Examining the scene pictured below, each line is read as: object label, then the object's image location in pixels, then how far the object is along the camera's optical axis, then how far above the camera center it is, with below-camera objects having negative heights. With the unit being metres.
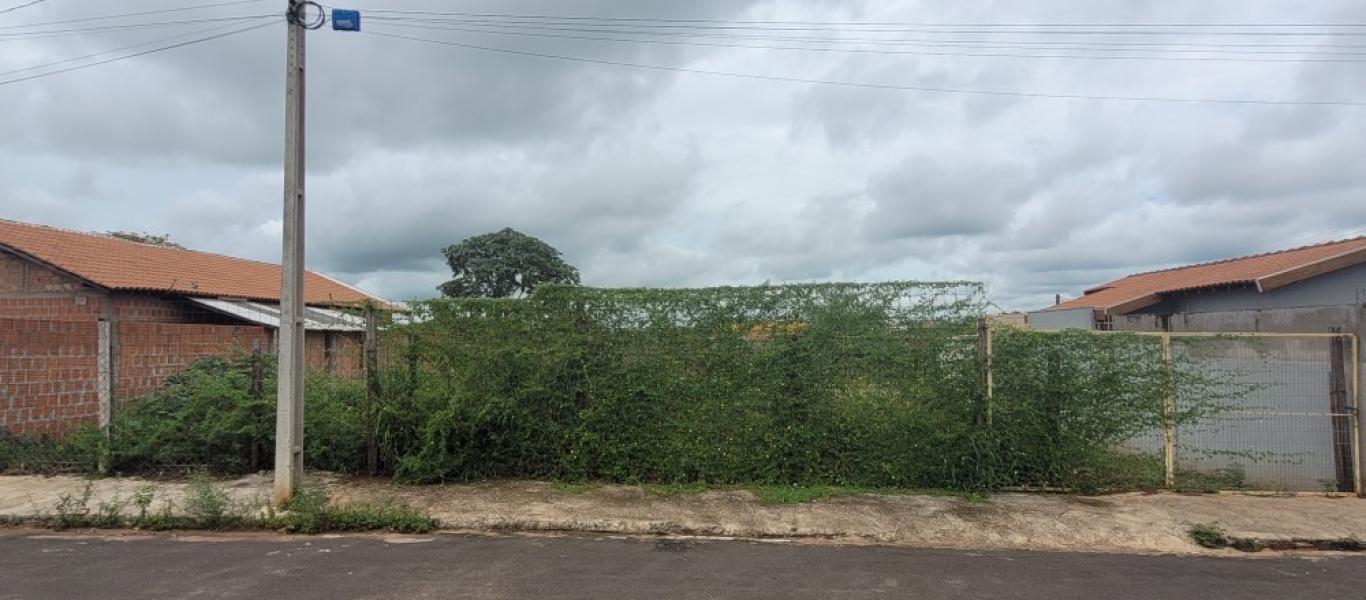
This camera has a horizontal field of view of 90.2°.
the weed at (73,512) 6.39 -1.57
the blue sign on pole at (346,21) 6.80 +3.20
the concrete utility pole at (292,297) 6.72 +0.44
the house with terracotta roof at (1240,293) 12.69 +0.63
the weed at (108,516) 6.41 -1.61
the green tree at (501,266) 29.66 +3.15
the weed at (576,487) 7.24 -1.62
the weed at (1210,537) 5.99 -1.88
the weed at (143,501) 6.38 -1.51
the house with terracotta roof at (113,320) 8.34 +0.48
